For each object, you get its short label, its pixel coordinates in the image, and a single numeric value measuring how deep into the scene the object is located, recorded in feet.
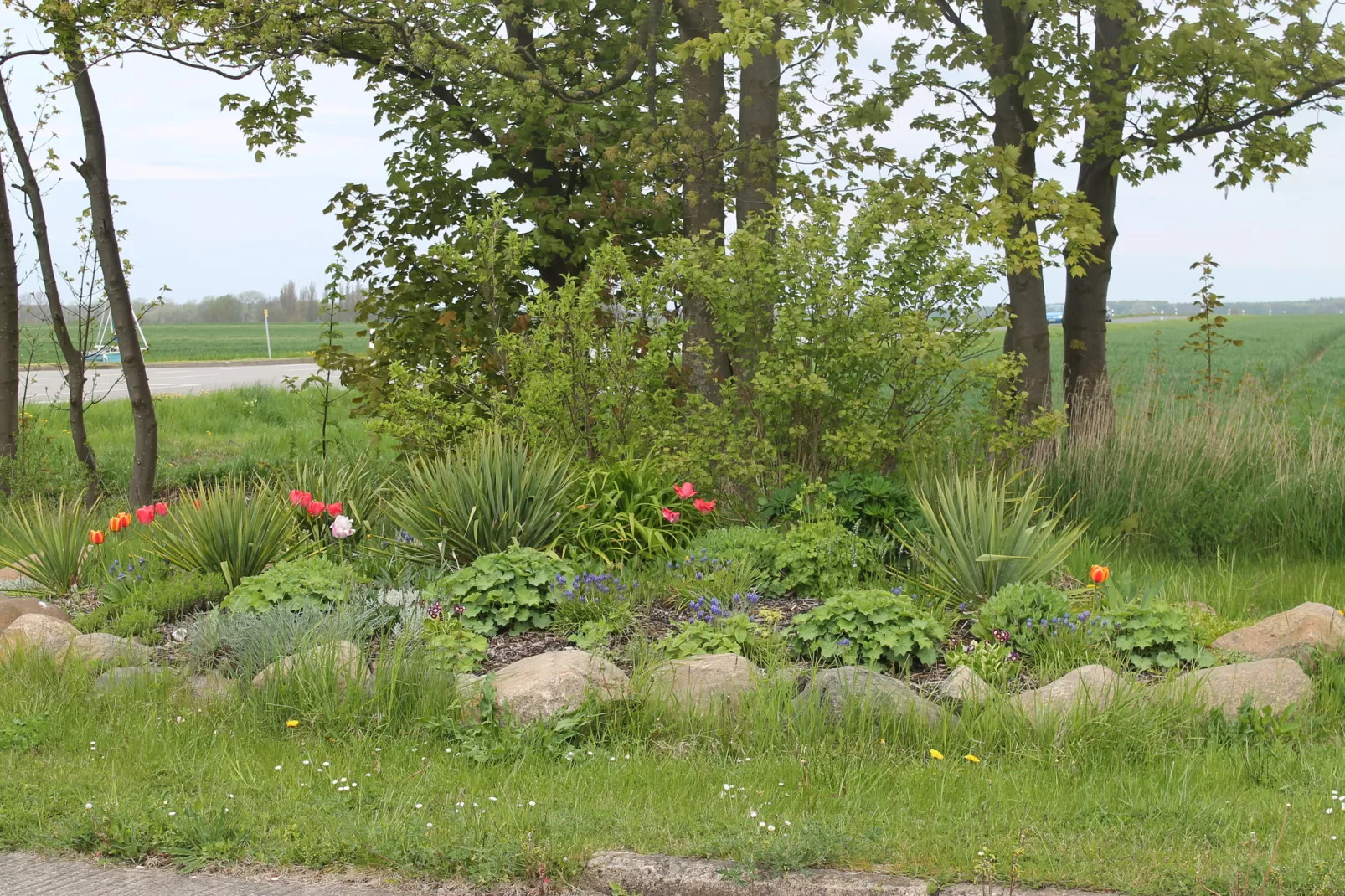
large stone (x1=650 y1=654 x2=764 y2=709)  16.28
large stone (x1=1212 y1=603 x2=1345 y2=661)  18.74
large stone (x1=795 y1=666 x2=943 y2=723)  15.62
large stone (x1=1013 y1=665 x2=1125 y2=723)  15.56
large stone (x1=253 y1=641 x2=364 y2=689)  16.89
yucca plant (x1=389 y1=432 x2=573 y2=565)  22.44
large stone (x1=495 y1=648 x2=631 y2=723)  16.10
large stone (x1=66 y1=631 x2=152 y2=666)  18.83
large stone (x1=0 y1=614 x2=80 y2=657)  19.26
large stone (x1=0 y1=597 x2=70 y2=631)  21.71
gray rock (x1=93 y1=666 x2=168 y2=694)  17.85
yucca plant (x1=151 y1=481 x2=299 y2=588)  22.44
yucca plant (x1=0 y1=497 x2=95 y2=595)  23.48
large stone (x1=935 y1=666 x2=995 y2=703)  16.05
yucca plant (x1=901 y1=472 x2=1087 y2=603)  20.62
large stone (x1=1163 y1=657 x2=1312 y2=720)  16.37
